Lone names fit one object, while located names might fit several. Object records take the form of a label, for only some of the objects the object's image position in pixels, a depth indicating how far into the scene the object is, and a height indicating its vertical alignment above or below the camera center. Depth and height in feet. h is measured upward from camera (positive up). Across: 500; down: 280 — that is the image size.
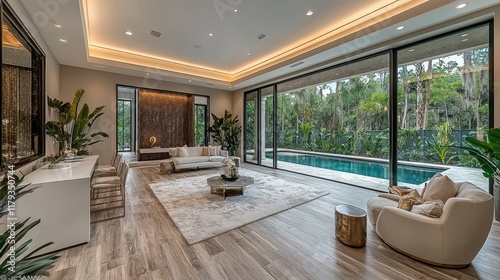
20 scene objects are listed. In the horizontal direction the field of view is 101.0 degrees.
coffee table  13.25 -2.90
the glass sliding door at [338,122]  16.93 +1.83
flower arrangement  14.29 -2.17
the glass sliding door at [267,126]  26.13 +1.85
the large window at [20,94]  8.58 +2.38
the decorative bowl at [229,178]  14.28 -2.67
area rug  9.98 -3.97
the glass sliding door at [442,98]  11.90 +2.64
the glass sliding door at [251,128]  28.40 +1.66
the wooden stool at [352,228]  8.23 -3.59
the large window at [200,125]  30.76 +2.24
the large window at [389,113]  12.41 +2.19
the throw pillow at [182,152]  23.22 -1.36
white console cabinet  7.59 -2.62
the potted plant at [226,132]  29.37 +1.14
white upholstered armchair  6.79 -3.13
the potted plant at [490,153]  7.54 -0.57
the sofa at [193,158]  21.90 -2.04
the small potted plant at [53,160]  10.73 -1.03
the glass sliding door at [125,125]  36.50 +2.70
